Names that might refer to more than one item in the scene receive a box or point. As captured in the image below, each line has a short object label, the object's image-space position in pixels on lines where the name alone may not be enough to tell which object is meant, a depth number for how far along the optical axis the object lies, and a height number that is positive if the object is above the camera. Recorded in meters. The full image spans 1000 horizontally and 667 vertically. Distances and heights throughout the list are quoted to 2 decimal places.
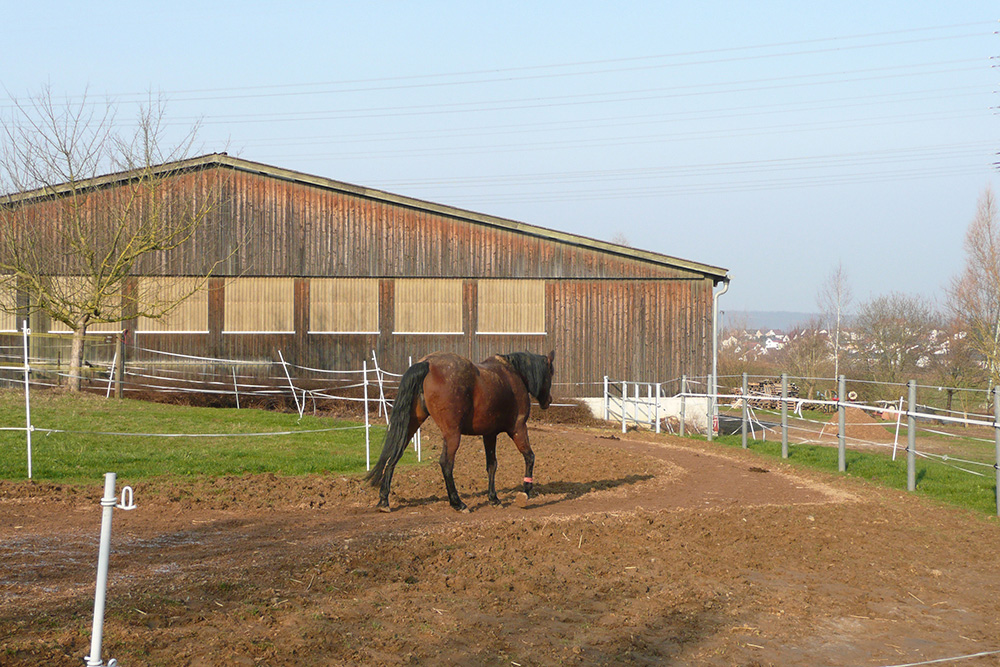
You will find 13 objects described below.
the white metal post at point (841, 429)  13.32 -1.08
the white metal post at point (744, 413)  16.97 -1.08
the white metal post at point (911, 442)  11.42 -1.10
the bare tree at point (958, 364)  35.81 -0.24
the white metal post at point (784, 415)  15.18 -1.00
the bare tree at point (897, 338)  43.41 +1.08
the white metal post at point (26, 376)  10.44 -0.28
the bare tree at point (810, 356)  43.38 +0.14
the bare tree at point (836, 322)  54.55 +2.56
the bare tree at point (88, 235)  20.78 +2.99
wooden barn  23.30 +1.88
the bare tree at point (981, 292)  36.84 +3.01
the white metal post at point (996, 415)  9.69 -0.63
